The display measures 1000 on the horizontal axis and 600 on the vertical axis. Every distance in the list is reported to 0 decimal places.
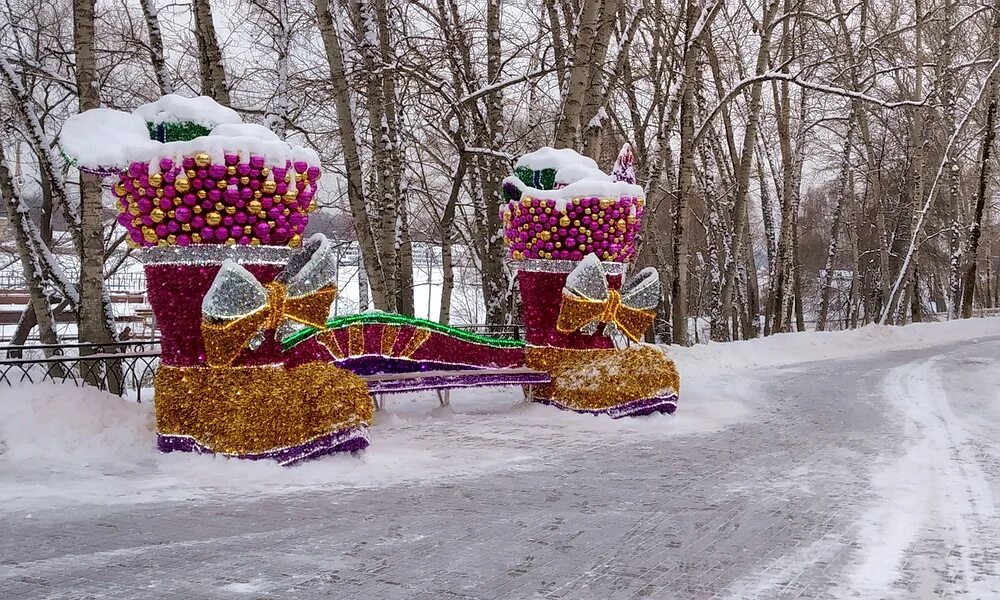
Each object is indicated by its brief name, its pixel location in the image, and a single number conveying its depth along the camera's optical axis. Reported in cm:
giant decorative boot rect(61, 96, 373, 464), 579
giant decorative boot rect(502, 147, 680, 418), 812
